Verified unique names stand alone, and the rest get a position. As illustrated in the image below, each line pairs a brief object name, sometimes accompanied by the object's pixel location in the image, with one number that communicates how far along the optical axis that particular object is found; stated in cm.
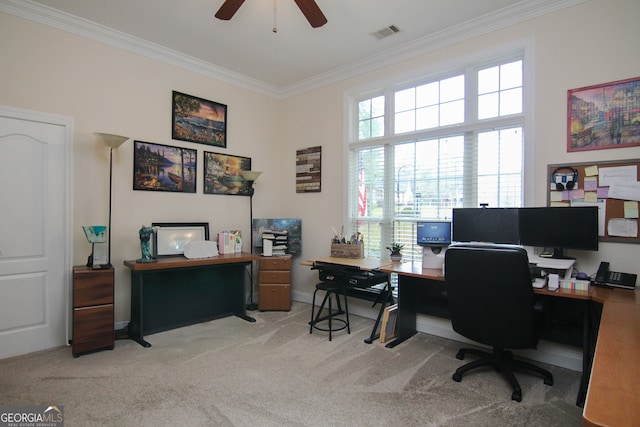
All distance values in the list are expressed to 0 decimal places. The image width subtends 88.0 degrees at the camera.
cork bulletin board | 255
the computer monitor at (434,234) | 322
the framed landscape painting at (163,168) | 371
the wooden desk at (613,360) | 85
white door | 296
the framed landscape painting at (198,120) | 402
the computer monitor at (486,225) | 288
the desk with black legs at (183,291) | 338
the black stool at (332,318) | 349
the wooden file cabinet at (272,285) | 430
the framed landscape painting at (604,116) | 258
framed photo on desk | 376
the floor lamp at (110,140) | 315
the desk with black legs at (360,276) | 340
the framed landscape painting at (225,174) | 429
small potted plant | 369
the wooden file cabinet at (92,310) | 294
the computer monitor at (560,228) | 254
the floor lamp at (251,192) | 444
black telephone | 236
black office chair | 222
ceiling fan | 236
